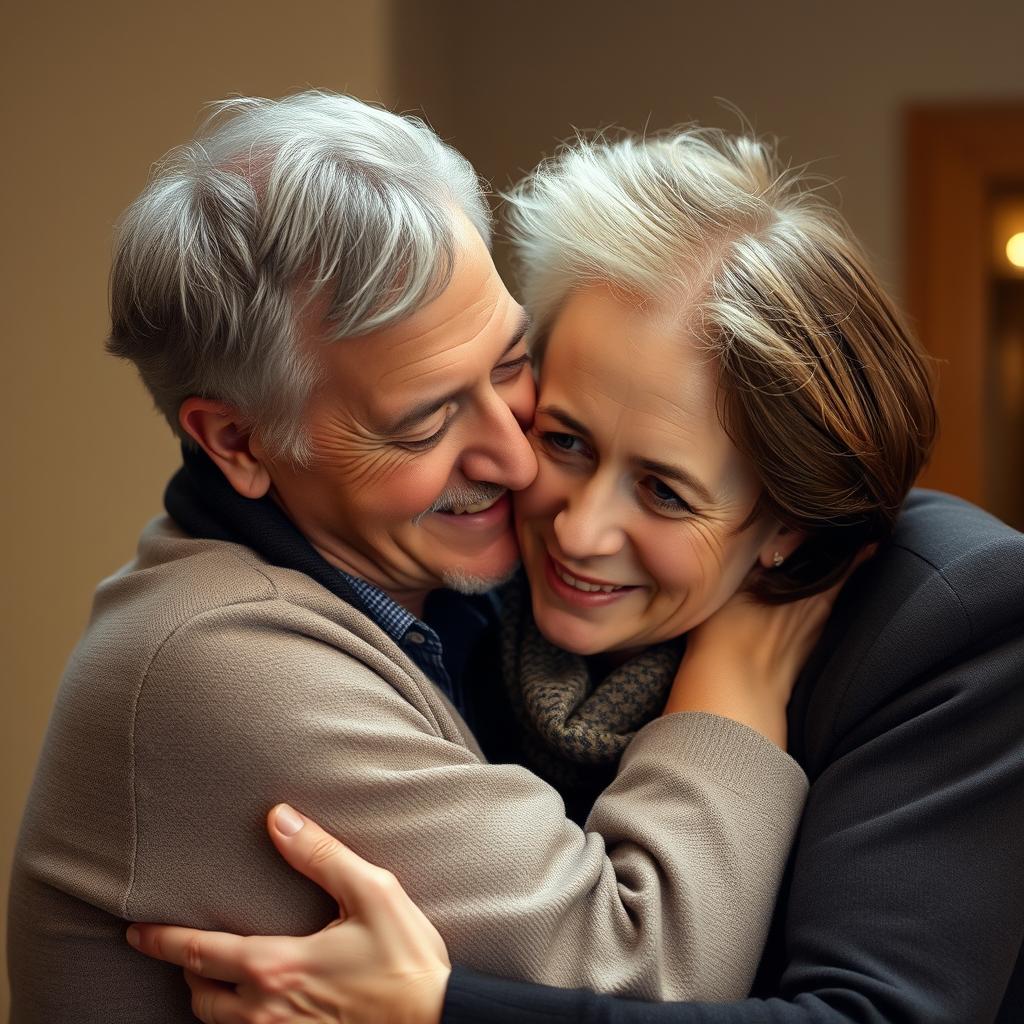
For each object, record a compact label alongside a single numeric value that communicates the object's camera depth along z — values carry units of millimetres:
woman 1289
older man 1304
